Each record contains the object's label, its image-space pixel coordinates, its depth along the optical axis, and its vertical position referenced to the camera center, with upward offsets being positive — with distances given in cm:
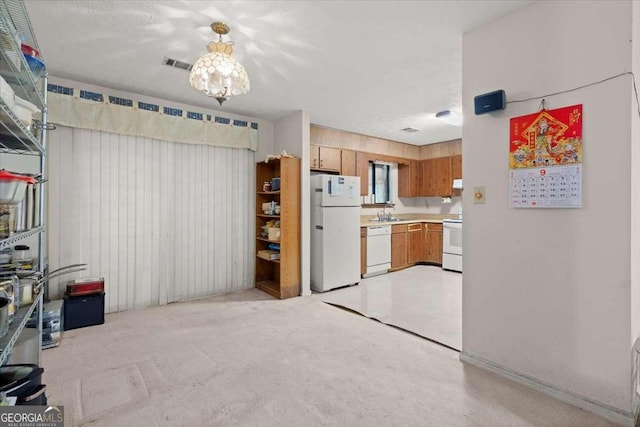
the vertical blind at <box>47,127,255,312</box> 326 -1
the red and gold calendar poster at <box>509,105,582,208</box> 187 +35
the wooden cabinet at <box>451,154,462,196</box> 592 +90
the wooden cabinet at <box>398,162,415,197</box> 646 +69
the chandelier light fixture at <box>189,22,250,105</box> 209 +95
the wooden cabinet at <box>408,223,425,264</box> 603 -56
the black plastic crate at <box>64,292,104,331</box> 302 -95
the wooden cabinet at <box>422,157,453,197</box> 606 +74
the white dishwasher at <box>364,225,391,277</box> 520 -59
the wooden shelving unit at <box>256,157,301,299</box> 402 -21
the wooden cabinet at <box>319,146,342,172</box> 486 +88
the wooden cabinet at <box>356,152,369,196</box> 535 +77
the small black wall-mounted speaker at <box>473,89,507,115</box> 212 +77
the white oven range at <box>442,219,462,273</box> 550 -54
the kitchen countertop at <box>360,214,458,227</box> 563 -8
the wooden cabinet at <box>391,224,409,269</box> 561 -57
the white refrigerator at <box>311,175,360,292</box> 432 -23
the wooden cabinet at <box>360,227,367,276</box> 509 -58
